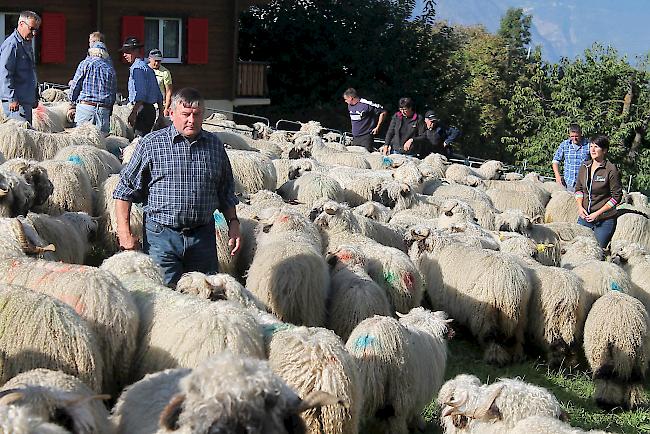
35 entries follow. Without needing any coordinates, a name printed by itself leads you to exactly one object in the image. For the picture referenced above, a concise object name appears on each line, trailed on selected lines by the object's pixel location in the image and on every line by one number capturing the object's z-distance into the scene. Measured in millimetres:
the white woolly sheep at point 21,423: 3441
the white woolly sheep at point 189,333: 5266
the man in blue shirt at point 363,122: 17984
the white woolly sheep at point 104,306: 5324
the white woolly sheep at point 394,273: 8414
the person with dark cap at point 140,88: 12211
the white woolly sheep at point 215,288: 6188
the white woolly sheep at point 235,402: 3479
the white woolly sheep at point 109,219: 8672
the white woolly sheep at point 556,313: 9016
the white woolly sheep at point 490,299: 8961
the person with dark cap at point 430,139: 17422
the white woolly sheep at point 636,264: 10312
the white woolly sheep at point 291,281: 7195
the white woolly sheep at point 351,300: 7438
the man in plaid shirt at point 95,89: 11588
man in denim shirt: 9820
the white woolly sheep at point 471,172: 15164
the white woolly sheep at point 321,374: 5223
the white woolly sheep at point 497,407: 5262
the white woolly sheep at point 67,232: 7746
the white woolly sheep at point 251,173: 11383
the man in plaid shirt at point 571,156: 15023
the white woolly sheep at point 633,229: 13273
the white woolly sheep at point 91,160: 9781
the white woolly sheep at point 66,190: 8914
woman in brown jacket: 10930
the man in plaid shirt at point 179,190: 6270
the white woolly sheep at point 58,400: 3988
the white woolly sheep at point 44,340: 4781
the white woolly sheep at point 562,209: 14012
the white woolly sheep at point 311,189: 11172
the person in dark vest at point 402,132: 17234
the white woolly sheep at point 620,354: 8367
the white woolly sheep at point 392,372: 6398
